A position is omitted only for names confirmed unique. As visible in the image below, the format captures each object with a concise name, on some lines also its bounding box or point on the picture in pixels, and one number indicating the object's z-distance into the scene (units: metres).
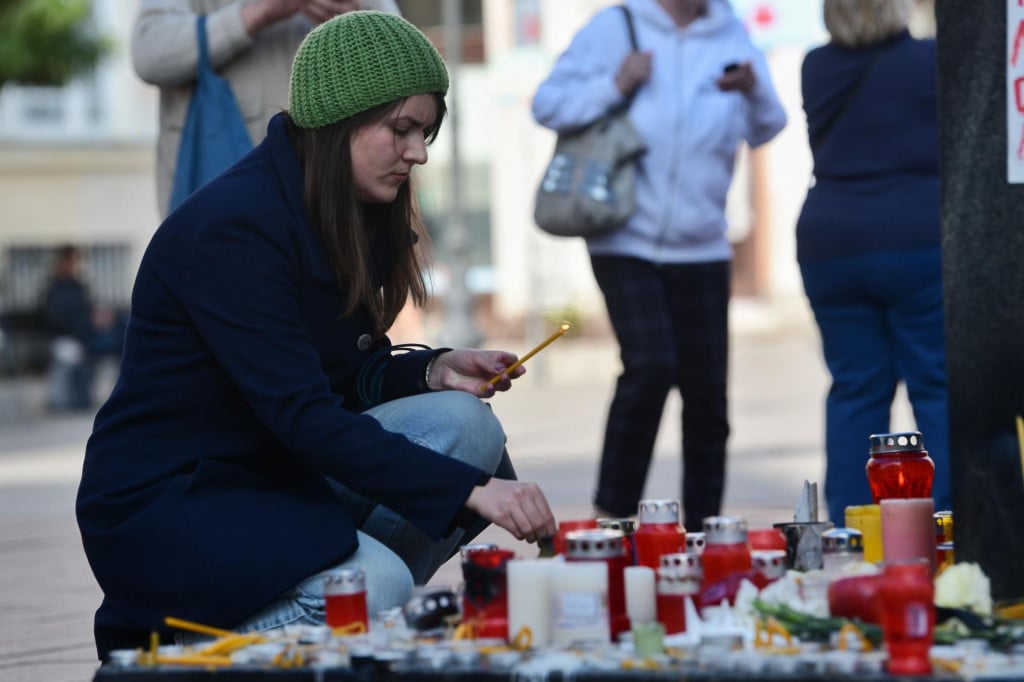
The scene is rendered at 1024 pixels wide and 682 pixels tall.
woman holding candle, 6.08
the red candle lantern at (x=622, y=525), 6.37
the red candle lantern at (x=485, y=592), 5.46
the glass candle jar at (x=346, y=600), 5.61
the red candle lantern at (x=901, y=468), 6.74
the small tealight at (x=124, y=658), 5.32
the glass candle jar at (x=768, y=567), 5.64
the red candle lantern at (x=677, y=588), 5.40
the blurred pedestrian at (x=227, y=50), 9.08
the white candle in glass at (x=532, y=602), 5.32
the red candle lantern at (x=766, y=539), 6.18
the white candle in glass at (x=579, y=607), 5.29
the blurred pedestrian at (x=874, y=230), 10.06
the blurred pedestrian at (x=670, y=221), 10.72
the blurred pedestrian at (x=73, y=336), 39.22
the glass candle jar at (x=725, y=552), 5.68
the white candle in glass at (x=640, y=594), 5.43
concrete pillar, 5.48
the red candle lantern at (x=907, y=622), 4.72
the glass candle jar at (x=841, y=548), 6.09
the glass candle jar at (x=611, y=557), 5.51
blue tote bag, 9.09
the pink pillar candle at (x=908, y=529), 5.93
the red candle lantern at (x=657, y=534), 6.08
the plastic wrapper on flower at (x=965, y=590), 5.36
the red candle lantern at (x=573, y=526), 6.00
